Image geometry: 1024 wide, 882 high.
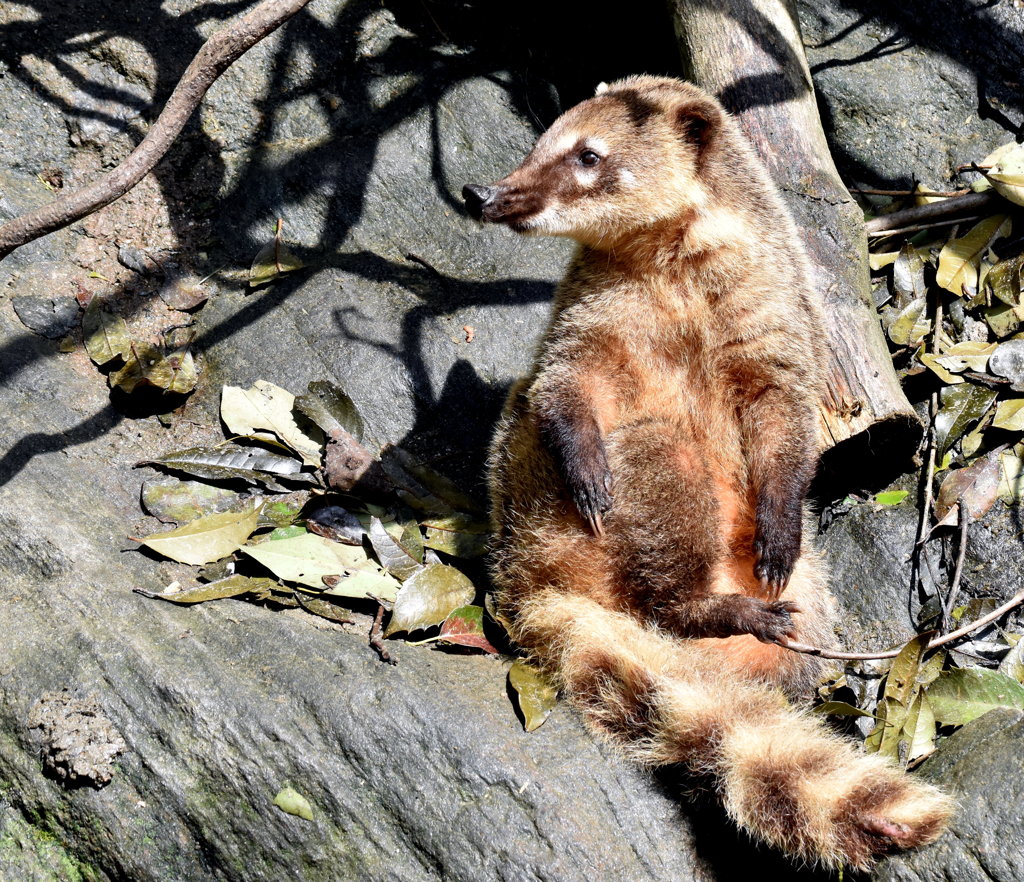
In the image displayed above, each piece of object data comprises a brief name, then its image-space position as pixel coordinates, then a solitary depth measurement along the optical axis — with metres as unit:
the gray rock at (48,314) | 8.91
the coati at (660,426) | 7.25
